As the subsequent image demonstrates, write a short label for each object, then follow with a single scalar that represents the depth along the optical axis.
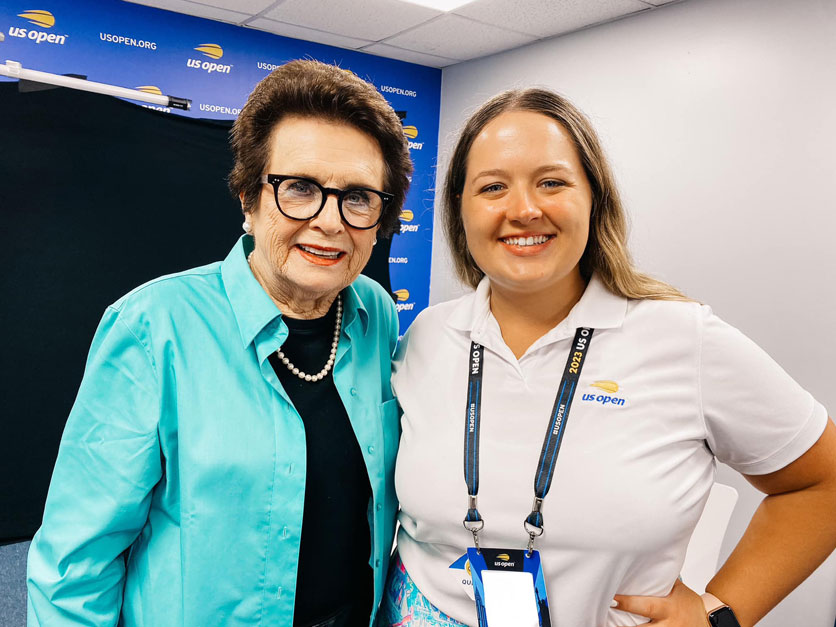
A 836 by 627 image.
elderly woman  1.08
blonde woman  1.12
